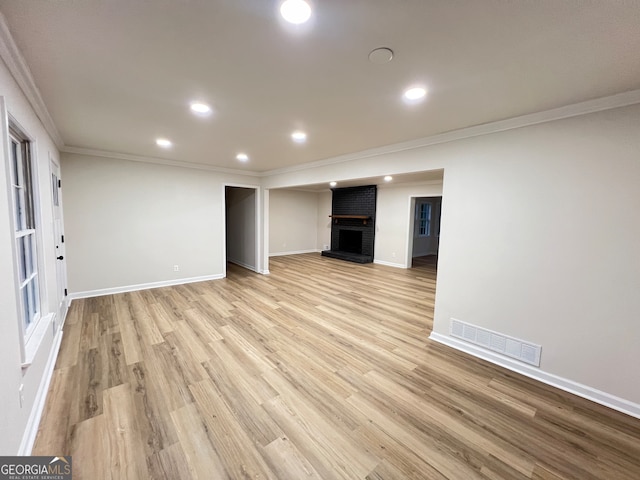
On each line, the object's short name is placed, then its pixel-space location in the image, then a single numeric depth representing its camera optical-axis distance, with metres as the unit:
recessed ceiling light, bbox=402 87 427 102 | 1.87
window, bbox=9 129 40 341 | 1.94
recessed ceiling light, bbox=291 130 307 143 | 2.93
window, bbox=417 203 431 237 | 8.60
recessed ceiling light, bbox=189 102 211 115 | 2.20
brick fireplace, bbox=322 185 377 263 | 7.69
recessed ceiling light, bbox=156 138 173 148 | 3.37
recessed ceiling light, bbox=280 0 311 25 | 1.10
